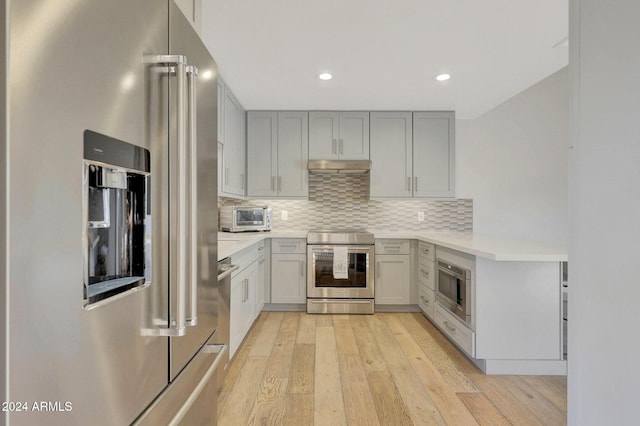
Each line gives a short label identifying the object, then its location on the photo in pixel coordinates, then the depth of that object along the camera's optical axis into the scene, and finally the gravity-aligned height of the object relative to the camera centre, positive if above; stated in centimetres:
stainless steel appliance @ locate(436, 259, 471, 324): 252 -63
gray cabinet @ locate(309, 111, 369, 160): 398 +95
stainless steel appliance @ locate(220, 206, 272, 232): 366 -6
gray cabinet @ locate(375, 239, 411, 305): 379 -67
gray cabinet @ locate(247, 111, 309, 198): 400 +75
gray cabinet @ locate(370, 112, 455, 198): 400 +71
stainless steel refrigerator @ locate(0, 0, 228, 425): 45 +0
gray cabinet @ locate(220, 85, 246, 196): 315 +69
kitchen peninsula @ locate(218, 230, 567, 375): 231 -70
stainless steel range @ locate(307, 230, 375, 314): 373 -67
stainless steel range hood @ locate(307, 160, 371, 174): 384 +56
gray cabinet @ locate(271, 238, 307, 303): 383 -66
